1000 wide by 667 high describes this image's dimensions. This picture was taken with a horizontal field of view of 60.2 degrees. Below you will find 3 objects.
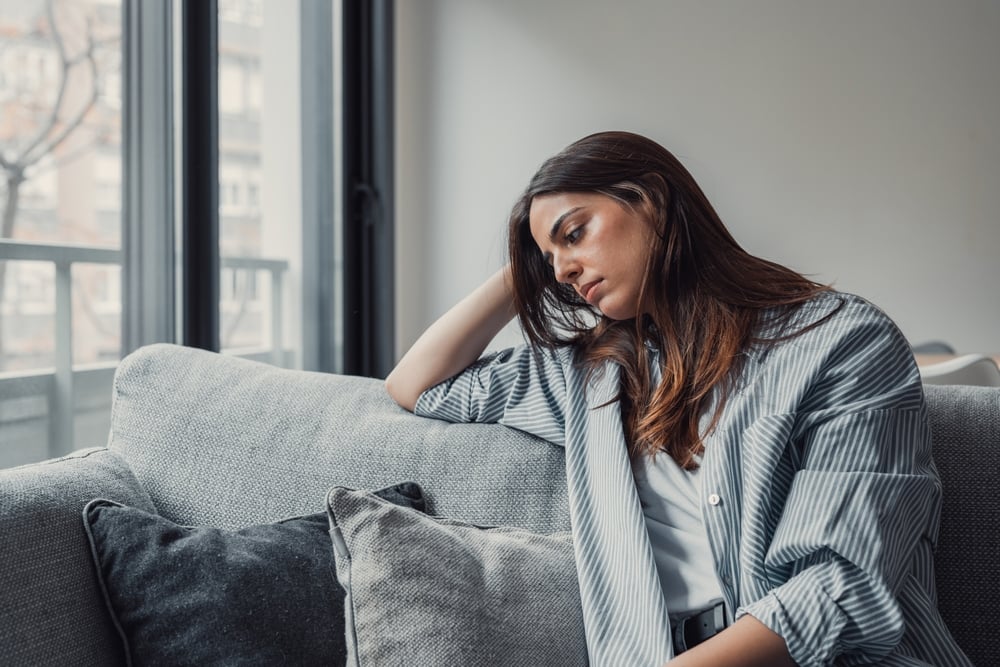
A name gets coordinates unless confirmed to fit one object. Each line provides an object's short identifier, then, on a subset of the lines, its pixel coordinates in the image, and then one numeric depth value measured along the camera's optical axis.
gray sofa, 1.06
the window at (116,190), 1.54
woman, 0.92
